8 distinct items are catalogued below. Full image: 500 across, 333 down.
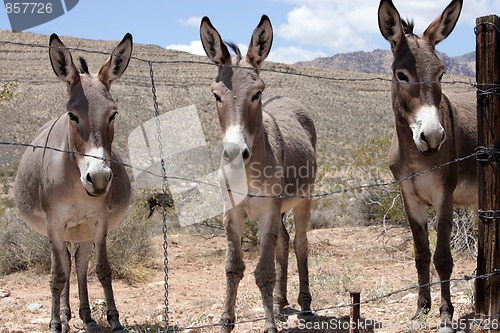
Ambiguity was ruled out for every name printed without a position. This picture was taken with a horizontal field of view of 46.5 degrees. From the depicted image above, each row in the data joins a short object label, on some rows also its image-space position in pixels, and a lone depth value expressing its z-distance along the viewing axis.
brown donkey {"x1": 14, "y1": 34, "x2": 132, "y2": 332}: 4.95
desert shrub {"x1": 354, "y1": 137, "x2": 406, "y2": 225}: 10.23
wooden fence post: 4.23
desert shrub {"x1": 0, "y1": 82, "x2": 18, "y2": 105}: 11.81
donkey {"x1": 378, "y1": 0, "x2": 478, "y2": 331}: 4.97
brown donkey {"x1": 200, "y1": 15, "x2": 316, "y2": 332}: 4.80
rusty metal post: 4.21
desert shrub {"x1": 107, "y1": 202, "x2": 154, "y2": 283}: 9.09
